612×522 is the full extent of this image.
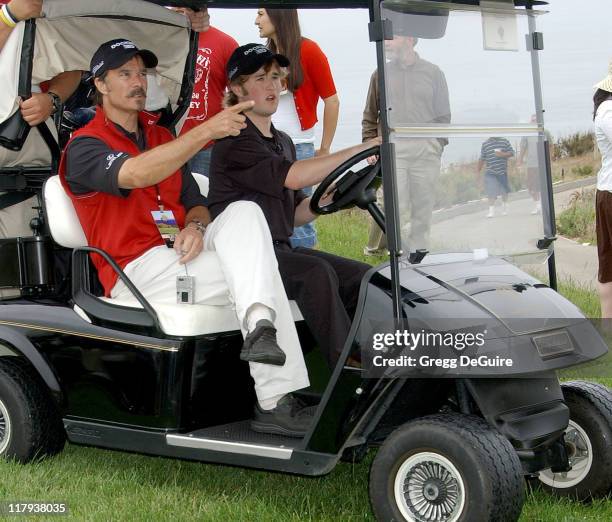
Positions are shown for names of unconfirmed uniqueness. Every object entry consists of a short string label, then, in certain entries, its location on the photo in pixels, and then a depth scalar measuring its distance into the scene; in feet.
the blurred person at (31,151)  14.35
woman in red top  17.75
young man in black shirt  12.71
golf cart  11.26
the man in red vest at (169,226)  12.34
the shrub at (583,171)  38.73
